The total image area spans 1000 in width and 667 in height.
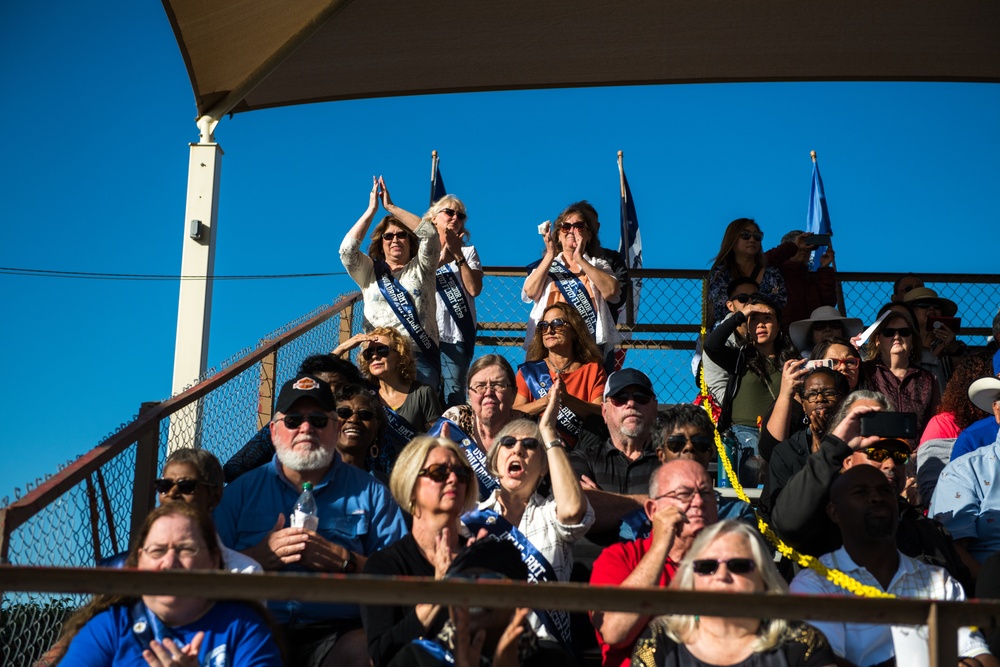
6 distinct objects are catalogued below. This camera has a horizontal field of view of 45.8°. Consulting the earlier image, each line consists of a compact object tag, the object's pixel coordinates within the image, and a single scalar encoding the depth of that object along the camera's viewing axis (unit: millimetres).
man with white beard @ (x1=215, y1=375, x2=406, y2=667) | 4703
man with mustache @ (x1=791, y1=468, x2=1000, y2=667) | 4688
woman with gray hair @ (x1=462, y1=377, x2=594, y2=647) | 4707
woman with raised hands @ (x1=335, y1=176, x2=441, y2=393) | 8695
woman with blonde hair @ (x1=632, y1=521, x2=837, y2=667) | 3742
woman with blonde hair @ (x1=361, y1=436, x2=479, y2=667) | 4008
